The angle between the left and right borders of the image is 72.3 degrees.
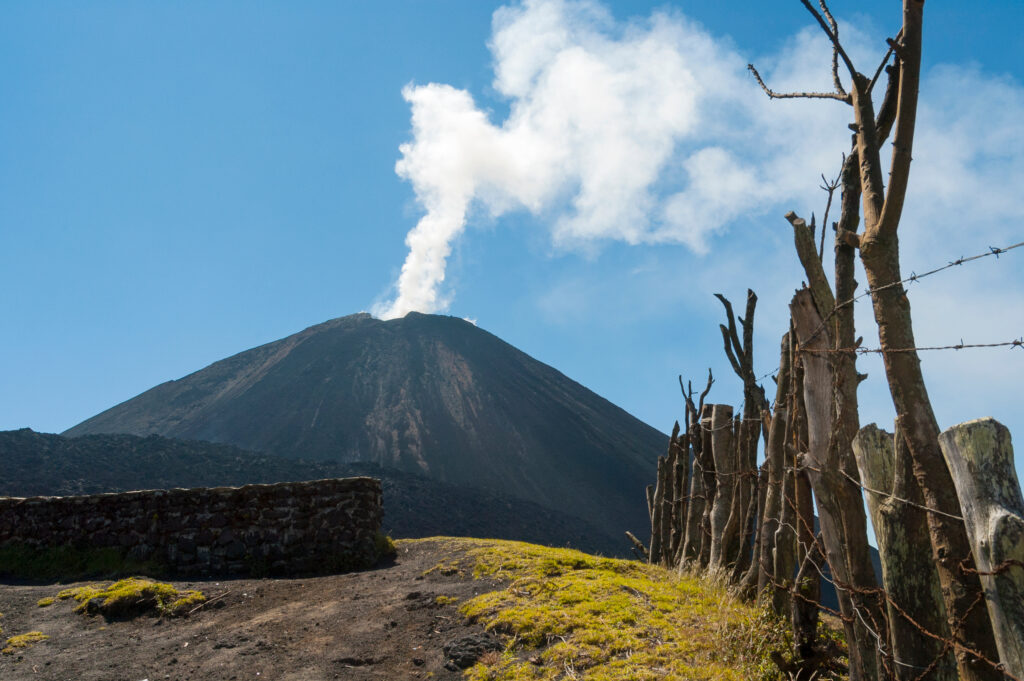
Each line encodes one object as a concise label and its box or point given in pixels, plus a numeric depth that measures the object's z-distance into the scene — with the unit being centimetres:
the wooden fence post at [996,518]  275
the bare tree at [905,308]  309
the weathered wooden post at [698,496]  942
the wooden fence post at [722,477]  828
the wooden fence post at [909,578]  337
